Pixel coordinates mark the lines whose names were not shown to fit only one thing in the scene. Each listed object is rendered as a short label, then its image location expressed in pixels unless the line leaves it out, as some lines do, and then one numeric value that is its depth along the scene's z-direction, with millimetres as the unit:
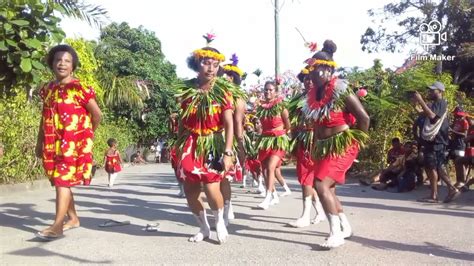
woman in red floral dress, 5535
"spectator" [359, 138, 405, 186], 10914
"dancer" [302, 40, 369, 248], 5145
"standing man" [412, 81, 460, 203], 8477
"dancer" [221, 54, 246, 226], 5539
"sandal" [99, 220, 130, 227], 6421
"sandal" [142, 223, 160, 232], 6082
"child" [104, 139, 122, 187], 12617
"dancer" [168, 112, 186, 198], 8641
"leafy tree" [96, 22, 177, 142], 25891
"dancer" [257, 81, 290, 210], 7793
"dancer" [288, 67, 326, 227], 6352
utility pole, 15070
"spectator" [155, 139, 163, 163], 31859
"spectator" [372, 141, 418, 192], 10422
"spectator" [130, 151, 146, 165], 29678
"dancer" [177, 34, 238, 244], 5312
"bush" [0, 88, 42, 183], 10586
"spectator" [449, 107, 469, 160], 9453
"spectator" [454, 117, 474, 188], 9430
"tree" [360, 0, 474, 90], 23469
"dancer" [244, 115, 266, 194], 9367
